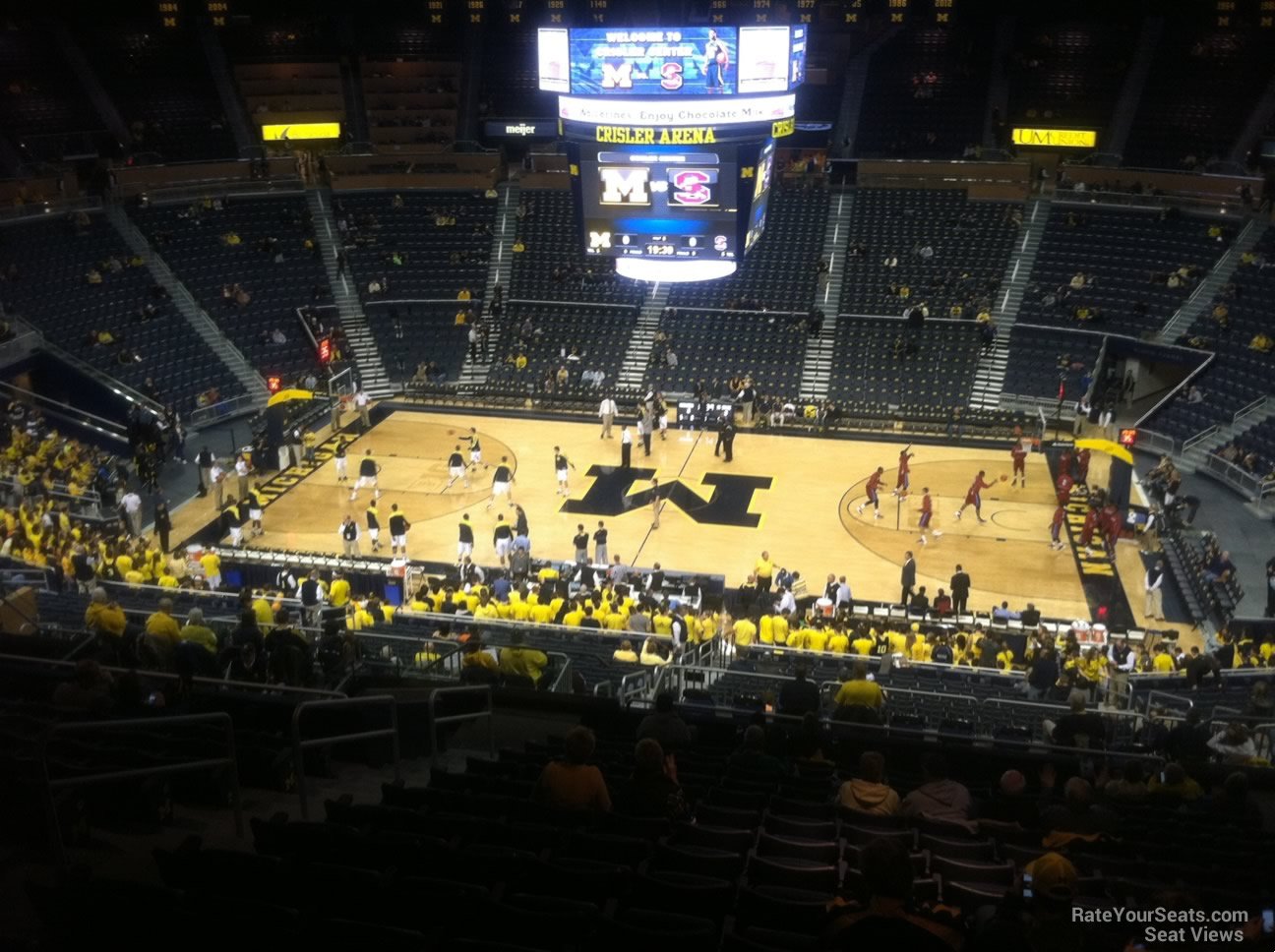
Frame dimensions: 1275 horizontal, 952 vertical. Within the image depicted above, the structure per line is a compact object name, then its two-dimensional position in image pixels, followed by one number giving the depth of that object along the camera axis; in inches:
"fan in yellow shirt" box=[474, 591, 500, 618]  813.9
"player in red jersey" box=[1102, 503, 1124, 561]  1057.5
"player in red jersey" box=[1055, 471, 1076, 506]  1114.1
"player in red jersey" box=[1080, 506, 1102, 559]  1088.8
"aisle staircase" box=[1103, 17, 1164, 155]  1776.6
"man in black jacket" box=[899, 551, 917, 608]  962.1
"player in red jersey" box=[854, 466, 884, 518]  1138.0
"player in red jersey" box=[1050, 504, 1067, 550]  1099.9
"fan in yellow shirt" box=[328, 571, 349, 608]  857.5
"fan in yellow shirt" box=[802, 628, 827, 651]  798.5
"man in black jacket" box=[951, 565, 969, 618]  943.0
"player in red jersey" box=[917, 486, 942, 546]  1096.2
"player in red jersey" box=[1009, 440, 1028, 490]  1219.2
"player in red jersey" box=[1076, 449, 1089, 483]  1207.6
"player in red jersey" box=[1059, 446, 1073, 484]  1141.7
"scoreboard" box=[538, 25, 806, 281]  1051.3
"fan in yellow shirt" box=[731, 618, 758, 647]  820.6
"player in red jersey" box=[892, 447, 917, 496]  1162.6
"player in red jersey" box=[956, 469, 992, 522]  1120.6
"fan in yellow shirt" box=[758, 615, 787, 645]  833.5
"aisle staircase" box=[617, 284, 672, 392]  1567.4
